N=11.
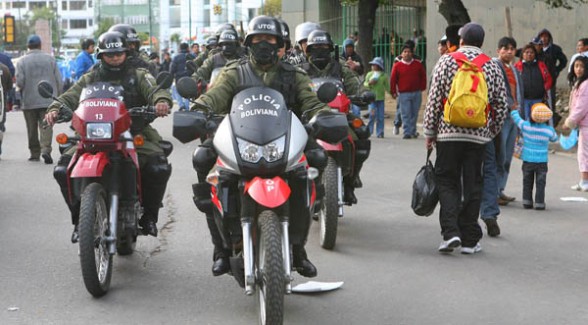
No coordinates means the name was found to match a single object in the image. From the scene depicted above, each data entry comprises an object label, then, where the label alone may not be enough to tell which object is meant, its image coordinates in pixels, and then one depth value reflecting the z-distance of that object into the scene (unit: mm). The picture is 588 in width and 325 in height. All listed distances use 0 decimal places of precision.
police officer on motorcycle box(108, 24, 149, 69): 10186
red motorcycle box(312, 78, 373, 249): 8594
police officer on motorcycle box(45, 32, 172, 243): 7906
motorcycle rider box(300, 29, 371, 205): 9906
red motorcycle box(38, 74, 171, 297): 6867
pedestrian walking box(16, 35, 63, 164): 15758
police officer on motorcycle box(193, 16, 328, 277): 6438
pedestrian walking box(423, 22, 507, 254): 8500
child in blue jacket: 10945
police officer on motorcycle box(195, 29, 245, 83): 14023
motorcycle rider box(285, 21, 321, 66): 11250
